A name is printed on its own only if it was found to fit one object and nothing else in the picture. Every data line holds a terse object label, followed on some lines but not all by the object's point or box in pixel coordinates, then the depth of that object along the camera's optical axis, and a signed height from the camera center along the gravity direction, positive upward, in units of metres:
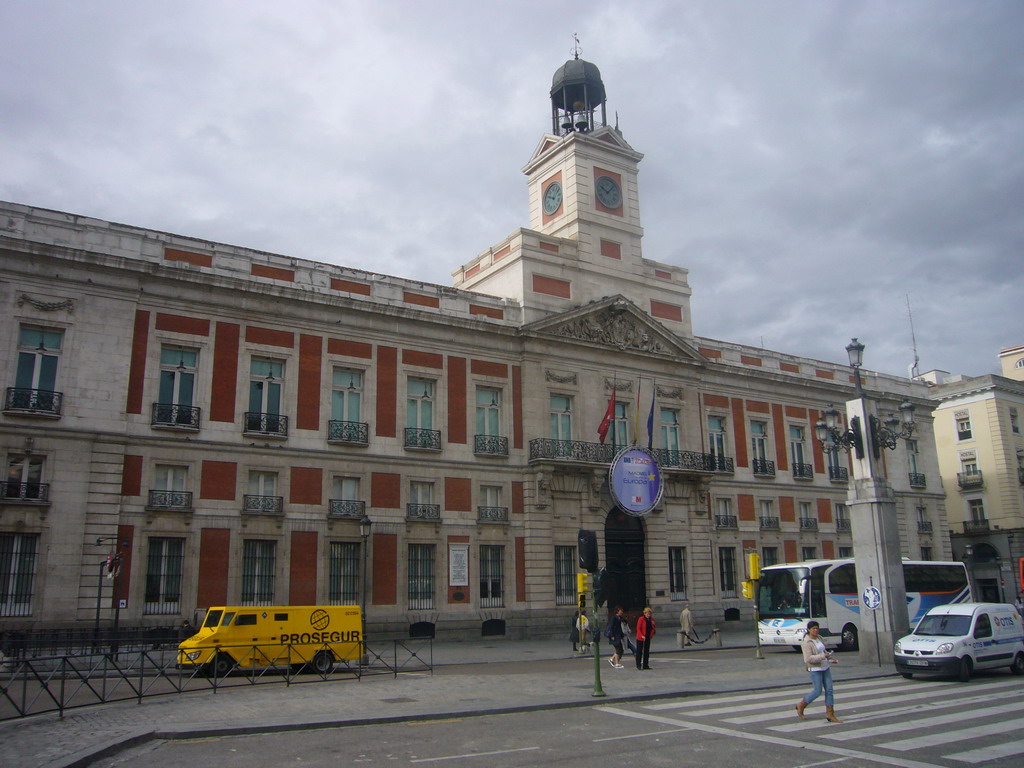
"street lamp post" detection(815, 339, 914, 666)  22.55 +1.37
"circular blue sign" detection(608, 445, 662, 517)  36.78 +4.43
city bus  29.38 -0.59
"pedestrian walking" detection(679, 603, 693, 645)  31.50 -1.32
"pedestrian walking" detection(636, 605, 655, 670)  23.06 -1.35
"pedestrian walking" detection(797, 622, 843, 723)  14.18 -1.35
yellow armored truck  22.05 -1.11
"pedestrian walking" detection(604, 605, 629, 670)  23.89 -1.38
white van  19.47 -1.40
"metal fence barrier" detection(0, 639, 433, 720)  16.24 -1.84
